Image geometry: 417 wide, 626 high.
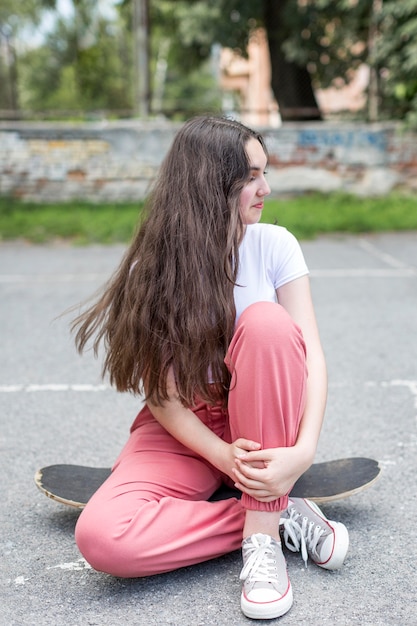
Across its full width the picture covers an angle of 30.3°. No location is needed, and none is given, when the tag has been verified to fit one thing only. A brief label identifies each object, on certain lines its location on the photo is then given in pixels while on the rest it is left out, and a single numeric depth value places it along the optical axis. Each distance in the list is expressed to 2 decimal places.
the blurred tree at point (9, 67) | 11.25
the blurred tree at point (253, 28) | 11.95
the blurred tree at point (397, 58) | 9.56
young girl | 1.91
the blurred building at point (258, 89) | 11.38
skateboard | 2.29
